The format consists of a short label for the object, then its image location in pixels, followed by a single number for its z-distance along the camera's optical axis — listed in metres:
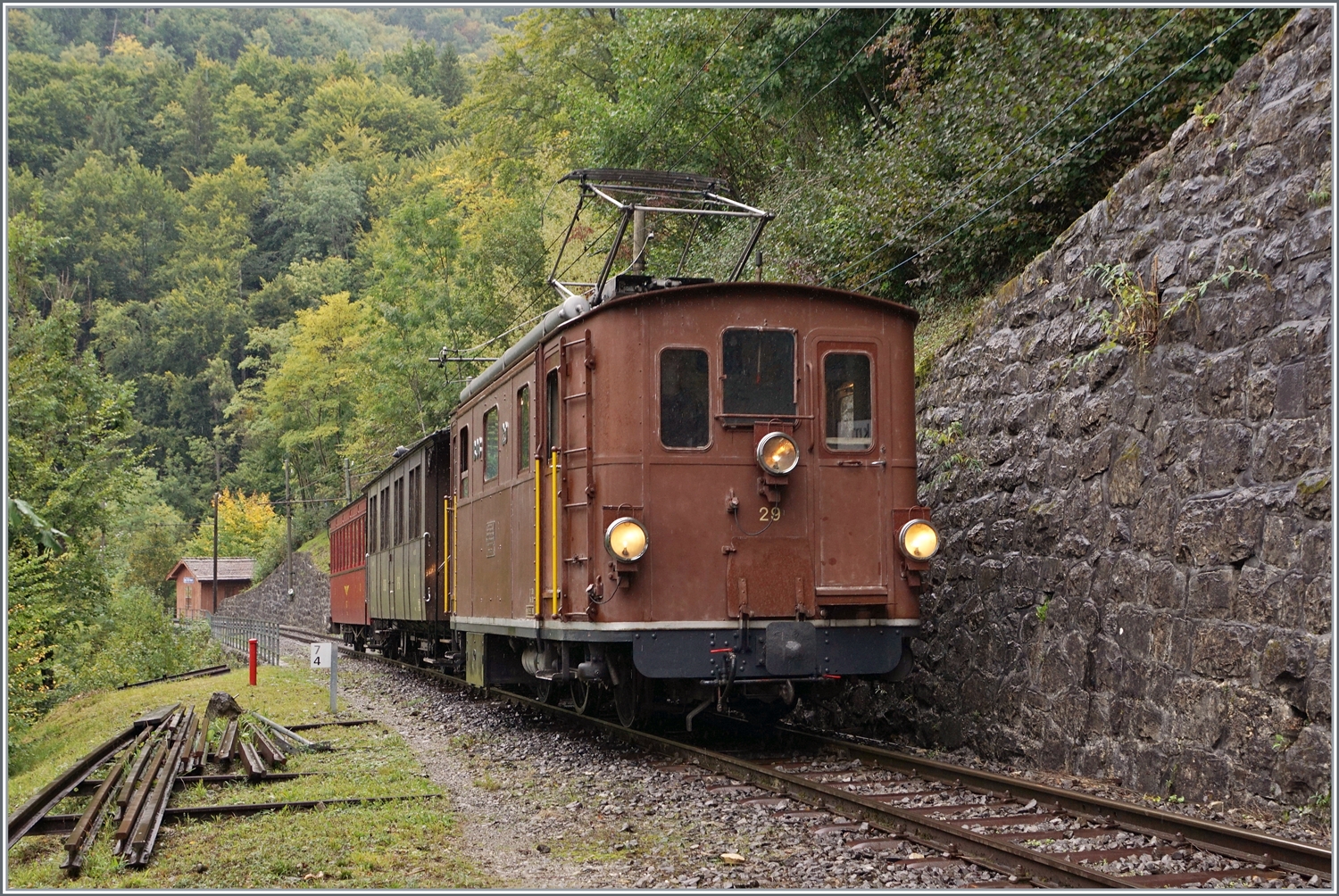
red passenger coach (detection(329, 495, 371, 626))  24.55
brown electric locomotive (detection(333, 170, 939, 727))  8.87
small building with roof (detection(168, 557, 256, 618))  66.12
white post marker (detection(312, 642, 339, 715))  14.58
